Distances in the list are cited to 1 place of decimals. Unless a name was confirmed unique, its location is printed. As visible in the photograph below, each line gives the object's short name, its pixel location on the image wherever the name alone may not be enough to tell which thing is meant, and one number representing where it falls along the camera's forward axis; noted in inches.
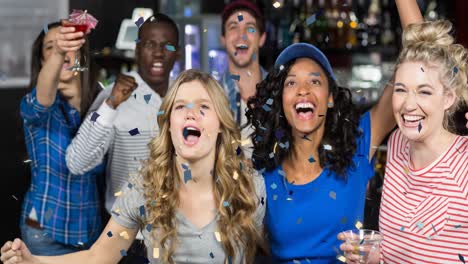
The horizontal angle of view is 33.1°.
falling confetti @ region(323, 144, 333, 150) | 111.3
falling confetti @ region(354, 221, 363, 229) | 106.5
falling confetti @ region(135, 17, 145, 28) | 120.9
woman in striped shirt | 95.7
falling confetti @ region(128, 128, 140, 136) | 118.7
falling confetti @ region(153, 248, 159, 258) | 101.3
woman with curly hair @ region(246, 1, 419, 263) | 106.1
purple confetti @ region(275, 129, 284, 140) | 113.8
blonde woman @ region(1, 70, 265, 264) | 102.4
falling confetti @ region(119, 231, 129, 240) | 105.2
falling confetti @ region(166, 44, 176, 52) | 135.6
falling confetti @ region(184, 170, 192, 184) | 104.7
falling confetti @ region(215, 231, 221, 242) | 102.0
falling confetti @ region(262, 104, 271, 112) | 115.8
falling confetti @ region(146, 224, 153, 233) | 103.0
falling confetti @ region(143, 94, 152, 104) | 128.7
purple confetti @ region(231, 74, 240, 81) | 130.8
